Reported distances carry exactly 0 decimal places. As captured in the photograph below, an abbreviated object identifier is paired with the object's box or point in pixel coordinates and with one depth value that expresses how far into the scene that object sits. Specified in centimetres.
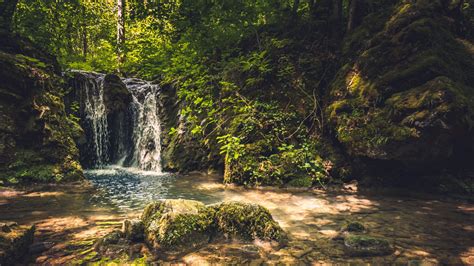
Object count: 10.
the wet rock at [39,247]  381
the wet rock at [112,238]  403
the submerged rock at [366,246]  379
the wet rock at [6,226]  360
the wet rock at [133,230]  418
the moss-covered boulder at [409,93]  646
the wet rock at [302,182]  809
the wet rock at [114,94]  1368
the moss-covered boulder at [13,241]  329
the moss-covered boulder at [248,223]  433
